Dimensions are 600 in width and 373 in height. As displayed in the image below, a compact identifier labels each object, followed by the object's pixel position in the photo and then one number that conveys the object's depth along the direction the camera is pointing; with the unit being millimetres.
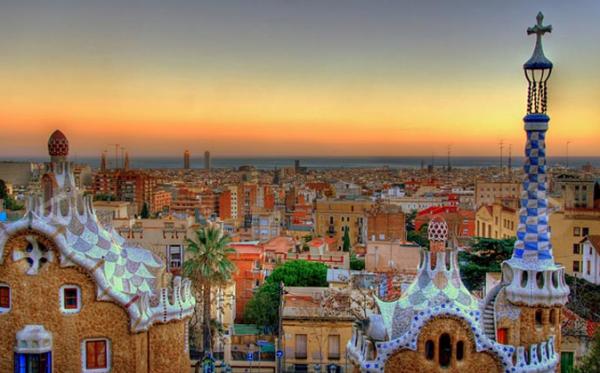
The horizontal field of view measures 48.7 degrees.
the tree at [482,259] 36562
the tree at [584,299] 31812
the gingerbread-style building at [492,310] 17344
